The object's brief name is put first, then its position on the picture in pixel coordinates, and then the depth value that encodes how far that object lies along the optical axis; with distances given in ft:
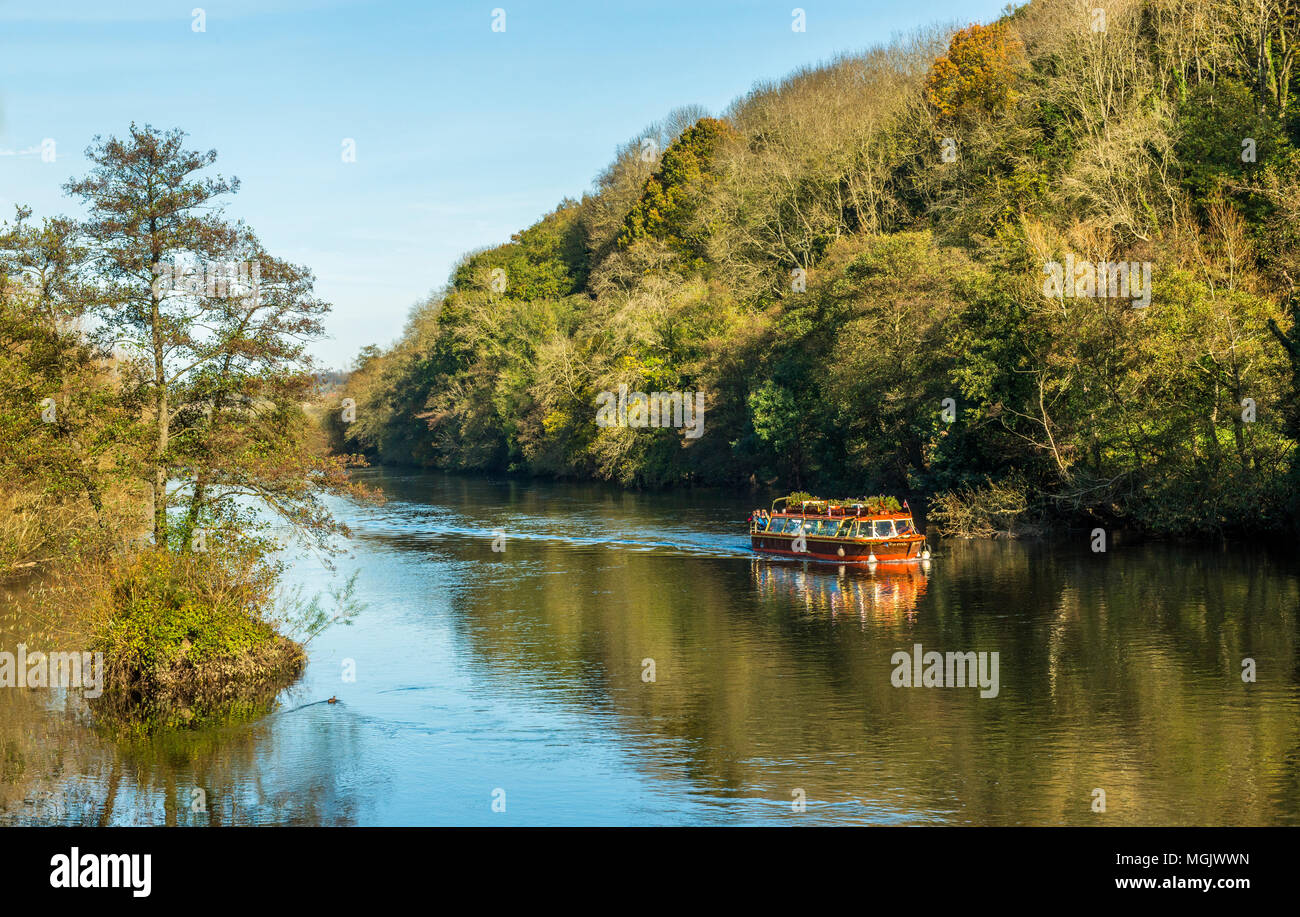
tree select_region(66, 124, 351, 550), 93.15
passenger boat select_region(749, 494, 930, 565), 156.66
